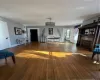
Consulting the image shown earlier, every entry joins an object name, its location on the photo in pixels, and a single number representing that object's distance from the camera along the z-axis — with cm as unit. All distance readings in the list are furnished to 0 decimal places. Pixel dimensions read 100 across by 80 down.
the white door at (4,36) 522
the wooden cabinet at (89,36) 466
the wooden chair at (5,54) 272
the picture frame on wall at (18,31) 738
